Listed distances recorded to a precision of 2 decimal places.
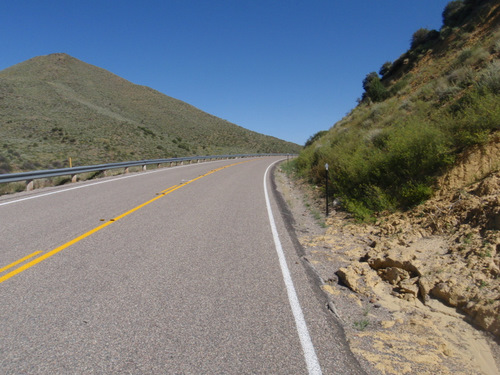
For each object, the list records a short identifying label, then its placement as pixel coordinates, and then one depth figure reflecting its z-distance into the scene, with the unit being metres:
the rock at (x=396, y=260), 5.59
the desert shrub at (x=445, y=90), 12.59
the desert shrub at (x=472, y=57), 14.40
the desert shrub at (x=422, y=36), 29.57
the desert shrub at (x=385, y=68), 36.13
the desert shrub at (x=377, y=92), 24.27
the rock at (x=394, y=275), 5.44
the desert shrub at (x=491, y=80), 9.79
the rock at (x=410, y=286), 4.97
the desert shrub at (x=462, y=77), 12.60
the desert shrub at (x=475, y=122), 7.85
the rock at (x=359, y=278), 5.16
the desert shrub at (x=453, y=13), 26.99
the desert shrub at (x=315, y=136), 47.38
